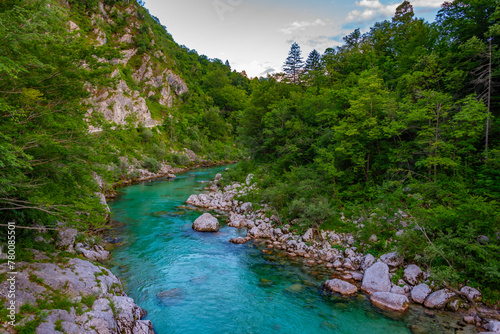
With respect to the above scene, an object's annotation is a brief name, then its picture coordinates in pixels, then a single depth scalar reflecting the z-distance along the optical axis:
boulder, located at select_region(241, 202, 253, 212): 18.79
